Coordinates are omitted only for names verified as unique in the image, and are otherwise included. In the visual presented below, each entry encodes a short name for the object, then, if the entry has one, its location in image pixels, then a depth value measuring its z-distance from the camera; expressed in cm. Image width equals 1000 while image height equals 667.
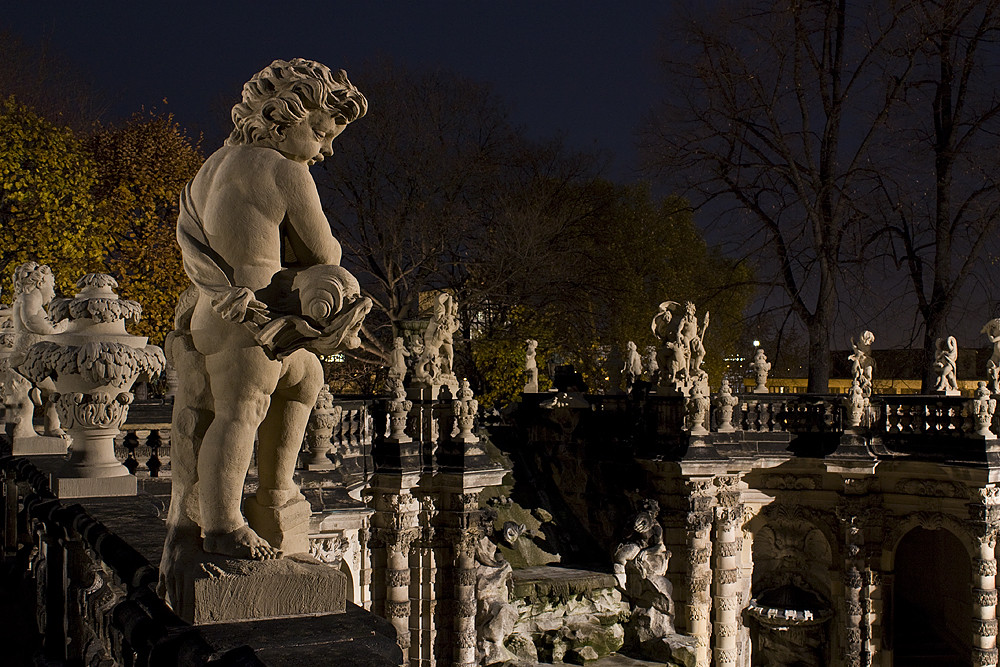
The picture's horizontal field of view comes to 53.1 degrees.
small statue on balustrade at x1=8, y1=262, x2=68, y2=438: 855
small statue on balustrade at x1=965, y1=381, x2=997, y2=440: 1522
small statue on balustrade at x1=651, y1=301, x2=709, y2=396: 1716
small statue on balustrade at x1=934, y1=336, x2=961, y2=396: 1814
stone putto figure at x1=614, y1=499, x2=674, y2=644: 1628
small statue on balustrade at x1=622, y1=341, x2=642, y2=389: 2014
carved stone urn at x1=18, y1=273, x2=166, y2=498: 565
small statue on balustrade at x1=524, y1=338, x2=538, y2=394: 2127
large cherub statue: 297
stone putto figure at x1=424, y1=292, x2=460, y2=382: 1512
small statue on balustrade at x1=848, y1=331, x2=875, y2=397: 1698
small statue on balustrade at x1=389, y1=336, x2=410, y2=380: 1534
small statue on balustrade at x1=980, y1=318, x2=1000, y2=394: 1633
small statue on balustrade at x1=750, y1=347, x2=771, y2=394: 2008
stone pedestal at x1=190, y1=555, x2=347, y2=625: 287
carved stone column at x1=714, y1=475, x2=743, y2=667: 1636
